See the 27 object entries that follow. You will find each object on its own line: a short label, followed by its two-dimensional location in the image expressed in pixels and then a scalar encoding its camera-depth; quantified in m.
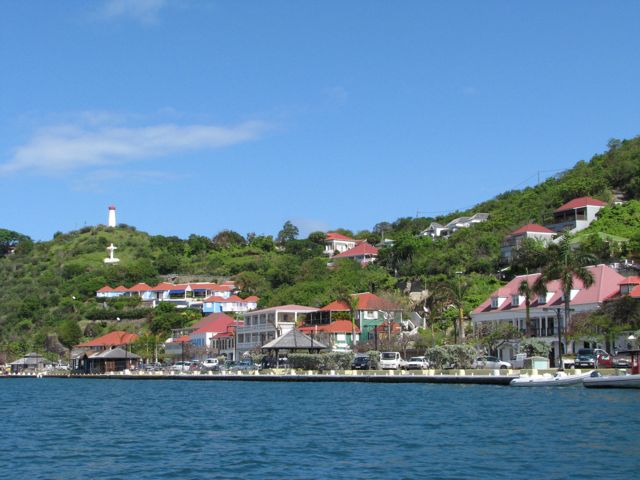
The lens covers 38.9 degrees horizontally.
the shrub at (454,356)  73.97
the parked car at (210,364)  105.31
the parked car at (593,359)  66.81
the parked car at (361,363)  82.44
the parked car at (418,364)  77.50
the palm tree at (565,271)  70.81
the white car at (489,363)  71.69
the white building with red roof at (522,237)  108.12
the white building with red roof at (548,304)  78.12
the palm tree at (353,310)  96.80
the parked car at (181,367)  107.32
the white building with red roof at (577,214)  113.06
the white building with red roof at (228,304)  143.25
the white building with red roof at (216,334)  119.62
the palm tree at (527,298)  76.81
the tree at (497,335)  81.31
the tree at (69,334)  140.88
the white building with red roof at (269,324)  109.61
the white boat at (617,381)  54.38
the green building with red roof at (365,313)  101.81
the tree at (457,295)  84.61
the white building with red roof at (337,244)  176.88
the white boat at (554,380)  57.22
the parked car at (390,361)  80.69
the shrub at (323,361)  84.44
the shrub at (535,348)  71.06
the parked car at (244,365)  98.04
